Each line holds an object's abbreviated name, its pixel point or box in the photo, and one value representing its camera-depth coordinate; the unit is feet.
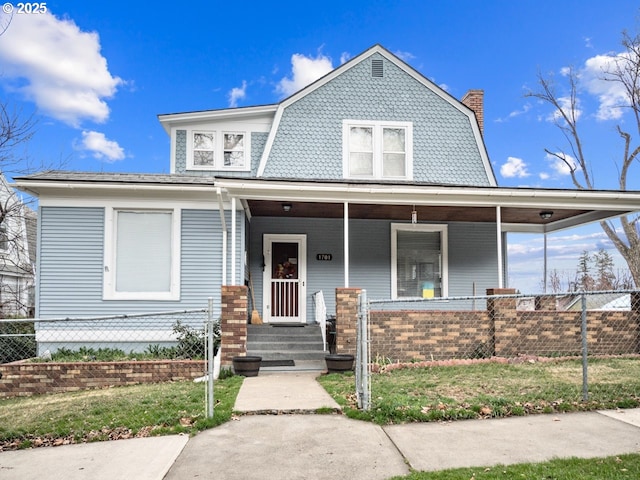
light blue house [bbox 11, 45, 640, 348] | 33.65
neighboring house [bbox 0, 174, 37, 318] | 63.41
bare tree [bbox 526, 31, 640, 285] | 67.41
